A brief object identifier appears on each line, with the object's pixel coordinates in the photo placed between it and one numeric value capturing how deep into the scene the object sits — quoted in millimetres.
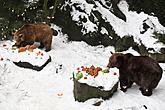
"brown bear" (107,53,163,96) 8000
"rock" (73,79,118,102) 7734
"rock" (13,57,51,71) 9406
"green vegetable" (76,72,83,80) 7863
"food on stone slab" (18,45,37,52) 10023
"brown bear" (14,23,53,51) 10438
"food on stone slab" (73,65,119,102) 7730
